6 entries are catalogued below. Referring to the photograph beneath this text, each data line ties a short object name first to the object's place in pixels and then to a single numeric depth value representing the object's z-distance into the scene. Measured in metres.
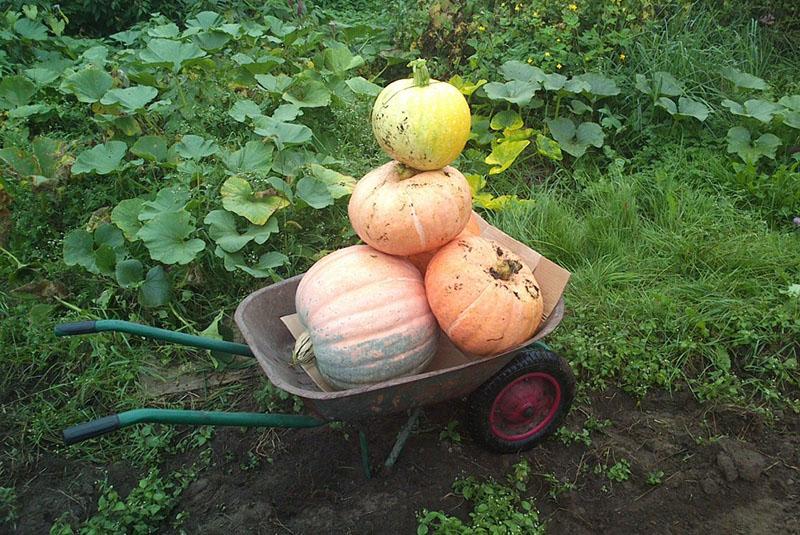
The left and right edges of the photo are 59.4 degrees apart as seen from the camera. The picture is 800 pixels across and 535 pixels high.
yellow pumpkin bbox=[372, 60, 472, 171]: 2.23
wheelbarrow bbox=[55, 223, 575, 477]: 2.08
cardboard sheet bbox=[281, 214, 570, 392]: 2.44
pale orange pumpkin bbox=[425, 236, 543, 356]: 2.20
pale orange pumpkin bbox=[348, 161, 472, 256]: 2.26
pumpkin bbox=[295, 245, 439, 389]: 2.21
